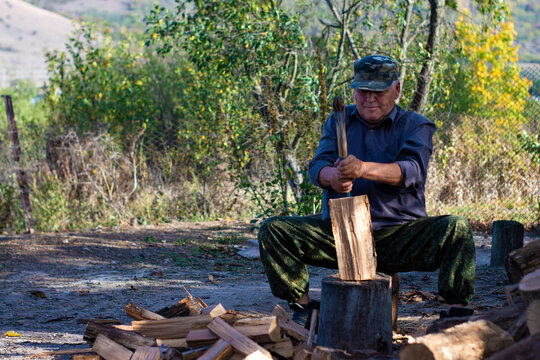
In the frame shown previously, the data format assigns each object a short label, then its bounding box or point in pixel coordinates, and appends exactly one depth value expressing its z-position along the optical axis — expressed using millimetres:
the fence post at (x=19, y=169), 8938
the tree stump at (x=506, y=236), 6254
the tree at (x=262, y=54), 7754
